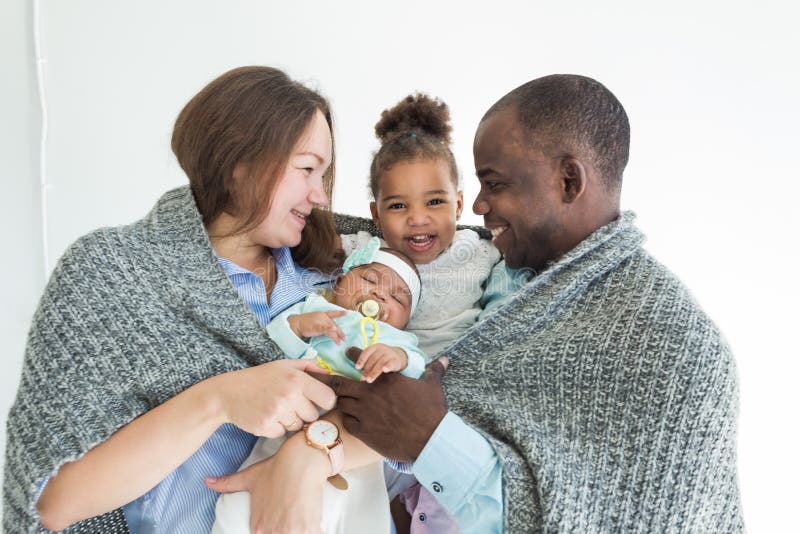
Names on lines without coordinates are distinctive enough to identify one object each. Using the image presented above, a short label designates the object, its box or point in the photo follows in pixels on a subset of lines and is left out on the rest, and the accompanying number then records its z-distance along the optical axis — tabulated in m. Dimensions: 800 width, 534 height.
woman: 1.30
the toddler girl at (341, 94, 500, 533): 1.79
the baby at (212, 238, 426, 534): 1.36
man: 1.22
